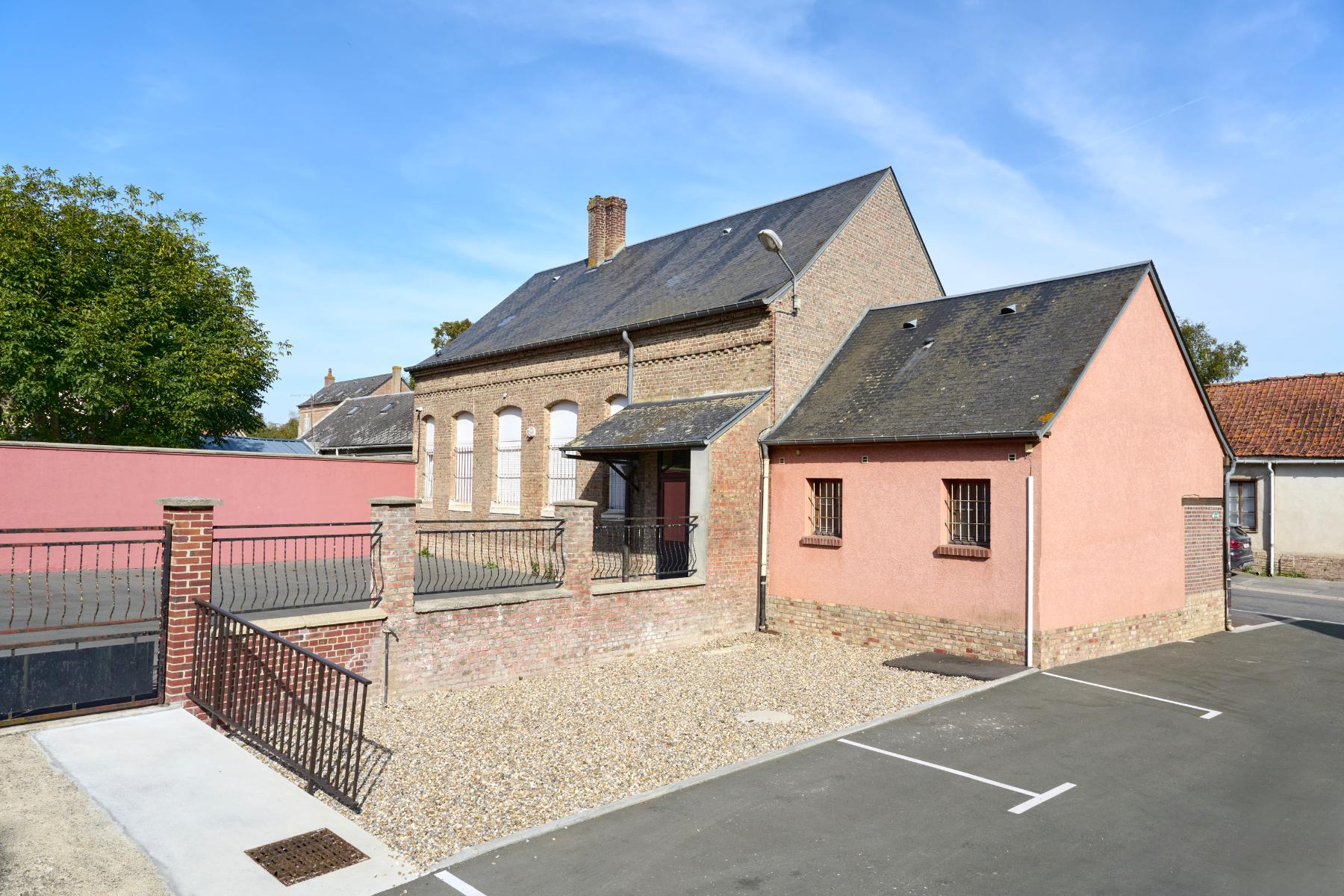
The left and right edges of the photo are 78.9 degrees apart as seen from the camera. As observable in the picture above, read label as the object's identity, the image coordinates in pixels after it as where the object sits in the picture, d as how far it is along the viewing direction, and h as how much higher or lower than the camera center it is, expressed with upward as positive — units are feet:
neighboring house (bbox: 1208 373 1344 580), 74.84 +1.61
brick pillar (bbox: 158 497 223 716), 25.14 -3.47
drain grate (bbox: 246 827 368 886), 16.47 -8.03
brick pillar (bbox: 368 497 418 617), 30.96 -3.08
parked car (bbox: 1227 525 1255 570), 69.56 -5.02
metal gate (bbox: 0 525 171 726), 25.04 -7.50
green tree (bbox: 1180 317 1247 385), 117.80 +19.78
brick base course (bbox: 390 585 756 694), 32.48 -7.06
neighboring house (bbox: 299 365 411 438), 171.63 +18.74
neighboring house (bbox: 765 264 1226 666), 37.76 +0.21
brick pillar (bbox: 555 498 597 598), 37.09 -3.05
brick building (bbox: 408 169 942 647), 46.11 +7.68
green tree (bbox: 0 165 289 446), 66.80 +12.30
